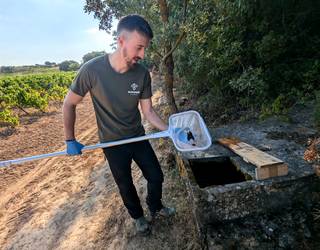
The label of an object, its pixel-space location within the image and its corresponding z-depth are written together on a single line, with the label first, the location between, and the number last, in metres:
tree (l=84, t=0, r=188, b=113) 5.09
